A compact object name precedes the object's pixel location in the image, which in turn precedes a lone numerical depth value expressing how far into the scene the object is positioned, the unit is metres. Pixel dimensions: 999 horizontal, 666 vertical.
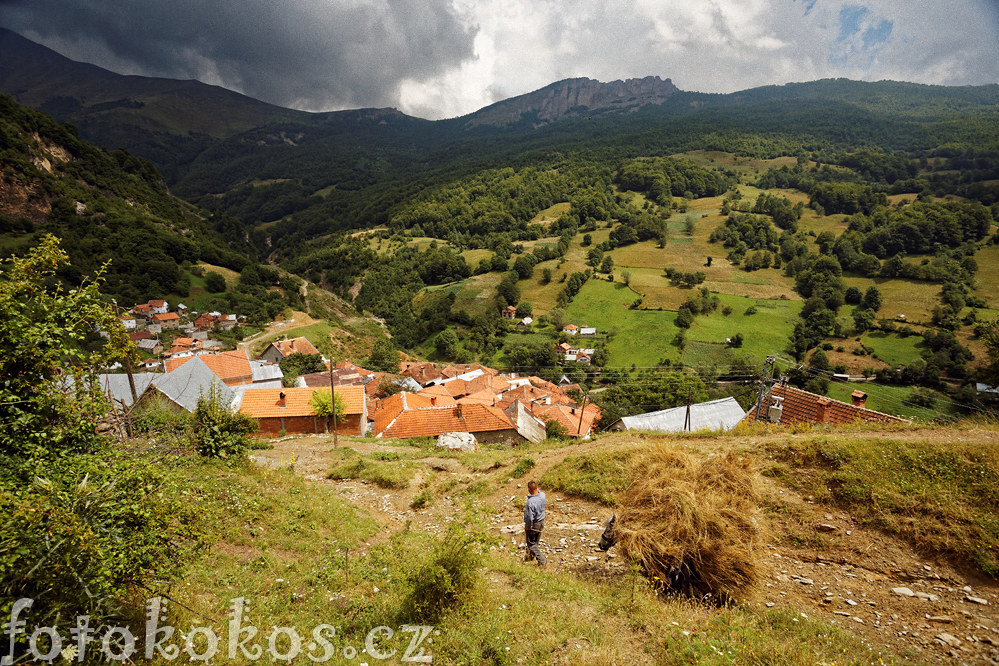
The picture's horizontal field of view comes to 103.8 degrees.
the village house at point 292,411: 24.06
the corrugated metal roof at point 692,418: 25.02
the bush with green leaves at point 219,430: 9.27
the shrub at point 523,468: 11.81
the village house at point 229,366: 32.44
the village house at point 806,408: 19.00
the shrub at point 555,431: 27.41
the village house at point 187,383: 22.69
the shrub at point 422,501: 10.79
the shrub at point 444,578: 5.36
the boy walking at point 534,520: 7.34
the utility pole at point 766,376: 20.33
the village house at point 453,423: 23.94
